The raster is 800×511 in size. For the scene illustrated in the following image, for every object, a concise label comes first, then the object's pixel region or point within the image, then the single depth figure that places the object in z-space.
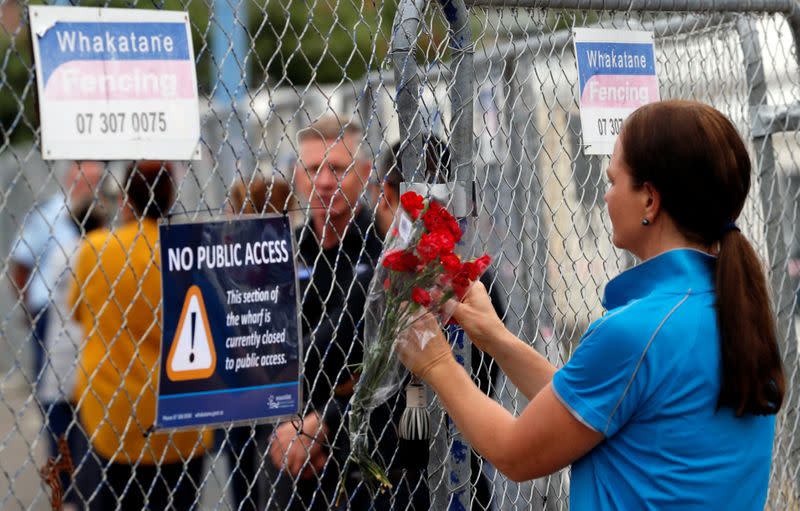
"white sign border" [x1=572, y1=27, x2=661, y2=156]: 5.49
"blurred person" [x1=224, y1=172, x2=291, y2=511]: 7.75
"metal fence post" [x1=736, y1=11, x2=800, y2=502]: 7.03
